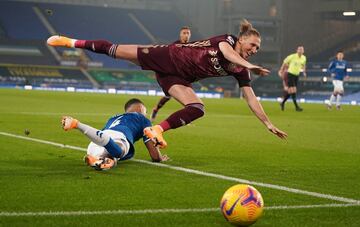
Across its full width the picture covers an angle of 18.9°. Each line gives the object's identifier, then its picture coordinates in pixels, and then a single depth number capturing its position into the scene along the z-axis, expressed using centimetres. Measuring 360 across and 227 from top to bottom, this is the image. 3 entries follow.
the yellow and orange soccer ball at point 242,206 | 816
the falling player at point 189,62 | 1262
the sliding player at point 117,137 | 1200
